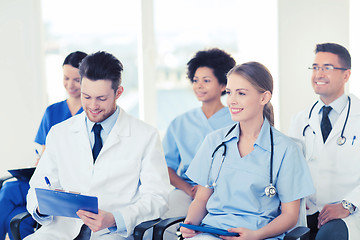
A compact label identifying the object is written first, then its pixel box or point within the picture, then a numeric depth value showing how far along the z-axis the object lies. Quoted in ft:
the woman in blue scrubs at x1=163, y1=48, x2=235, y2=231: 9.63
